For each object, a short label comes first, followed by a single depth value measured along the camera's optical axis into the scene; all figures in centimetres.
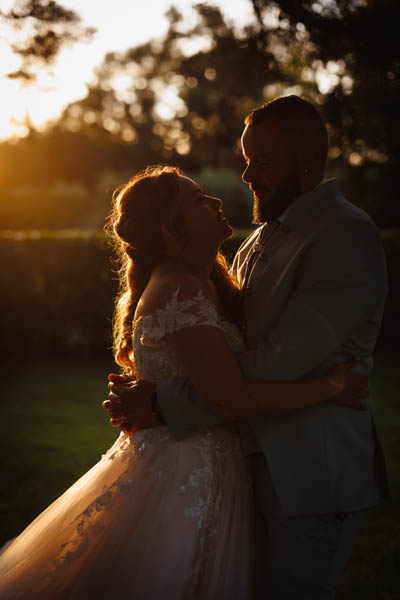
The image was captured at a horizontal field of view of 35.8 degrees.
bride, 257
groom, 251
